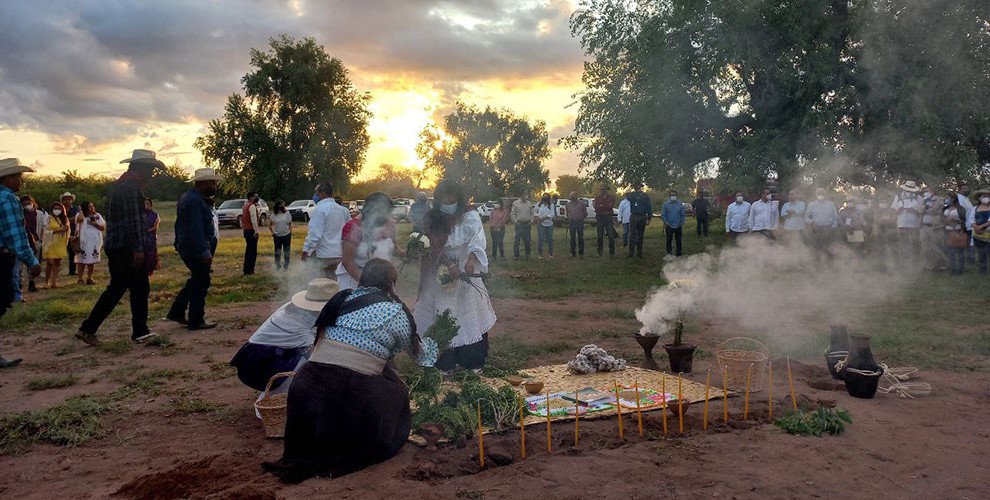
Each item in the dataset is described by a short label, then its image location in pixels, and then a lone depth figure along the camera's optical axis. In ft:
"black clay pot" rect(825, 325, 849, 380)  22.39
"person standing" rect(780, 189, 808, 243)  53.83
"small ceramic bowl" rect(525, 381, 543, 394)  20.76
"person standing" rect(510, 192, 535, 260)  65.10
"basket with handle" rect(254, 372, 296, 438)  17.33
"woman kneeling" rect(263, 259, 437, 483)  15.20
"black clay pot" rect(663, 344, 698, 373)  23.09
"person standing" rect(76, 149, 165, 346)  26.58
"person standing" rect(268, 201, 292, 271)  55.88
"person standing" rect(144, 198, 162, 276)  29.46
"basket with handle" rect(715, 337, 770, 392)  20.67
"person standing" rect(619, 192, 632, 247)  70.00
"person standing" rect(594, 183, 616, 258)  64.64
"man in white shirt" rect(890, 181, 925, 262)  53.52
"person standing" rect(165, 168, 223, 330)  29.53
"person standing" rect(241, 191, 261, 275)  52.23
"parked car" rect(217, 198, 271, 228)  117.08
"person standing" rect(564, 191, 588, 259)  65.67
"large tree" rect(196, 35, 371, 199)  156.56
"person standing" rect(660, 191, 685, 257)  60.34
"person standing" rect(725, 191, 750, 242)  58.85
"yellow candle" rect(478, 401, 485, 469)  15.23
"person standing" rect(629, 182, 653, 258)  61.36
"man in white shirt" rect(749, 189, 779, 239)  56.03
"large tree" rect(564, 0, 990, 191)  49.93
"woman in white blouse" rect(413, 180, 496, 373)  22.85
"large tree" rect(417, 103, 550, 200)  204.23
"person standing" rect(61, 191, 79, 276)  48.49
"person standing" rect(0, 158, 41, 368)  24.04
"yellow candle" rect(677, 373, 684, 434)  17.20
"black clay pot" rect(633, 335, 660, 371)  24.04
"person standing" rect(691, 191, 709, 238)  84.43
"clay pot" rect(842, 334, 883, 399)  20.29
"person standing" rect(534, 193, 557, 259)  67.26
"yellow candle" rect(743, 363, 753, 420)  18.44
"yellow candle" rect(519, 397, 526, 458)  15.67
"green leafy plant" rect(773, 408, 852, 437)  17.15
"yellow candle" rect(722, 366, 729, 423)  17.97
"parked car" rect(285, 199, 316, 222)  130.82
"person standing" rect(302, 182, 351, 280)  28.04
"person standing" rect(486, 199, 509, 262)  64.54
